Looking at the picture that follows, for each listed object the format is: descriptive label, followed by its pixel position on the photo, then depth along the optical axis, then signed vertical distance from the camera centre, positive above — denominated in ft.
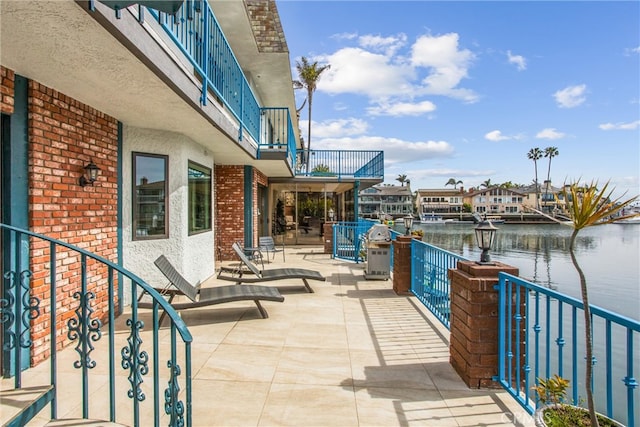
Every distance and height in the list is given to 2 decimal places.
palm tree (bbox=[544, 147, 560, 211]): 275.63 +43.58
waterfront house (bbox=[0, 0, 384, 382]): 9.20 +3.86
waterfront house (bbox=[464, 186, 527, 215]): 271.08 +8.02
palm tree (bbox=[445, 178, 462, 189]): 448.65 +34.50
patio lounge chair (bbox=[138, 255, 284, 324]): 15.65 -3.88
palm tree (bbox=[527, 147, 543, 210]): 285.23 +43.17
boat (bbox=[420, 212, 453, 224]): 269.32 -7.11
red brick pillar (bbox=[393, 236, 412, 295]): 22.00 -3.42
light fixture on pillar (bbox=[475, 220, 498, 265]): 11.47 -0.88
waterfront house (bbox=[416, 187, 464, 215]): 300.40 +8.16
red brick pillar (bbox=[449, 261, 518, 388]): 10.36 -3.27
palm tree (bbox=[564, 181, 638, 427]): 6.66 -0.02
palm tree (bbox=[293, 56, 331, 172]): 116.78 +43.96
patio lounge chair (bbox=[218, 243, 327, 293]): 21.90 -4.00
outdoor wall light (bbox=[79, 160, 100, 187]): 14.76 +1.47
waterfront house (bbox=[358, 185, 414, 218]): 276.00 +7.54
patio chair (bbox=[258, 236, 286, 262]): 35.04 -3.31
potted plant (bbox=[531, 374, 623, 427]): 6.79 -3.95
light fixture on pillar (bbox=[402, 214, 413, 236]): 25.37 -0.92
